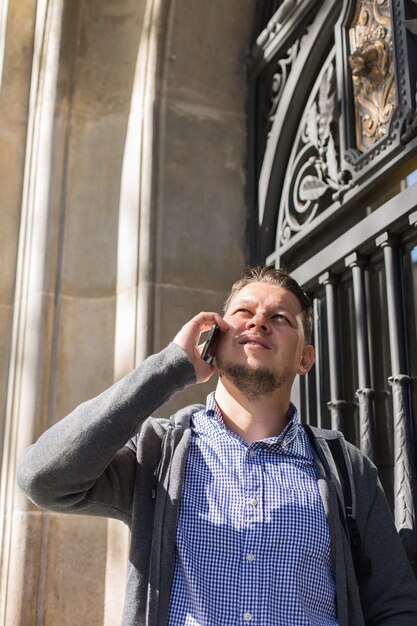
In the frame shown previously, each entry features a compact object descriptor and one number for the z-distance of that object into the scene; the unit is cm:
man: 207
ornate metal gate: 312
